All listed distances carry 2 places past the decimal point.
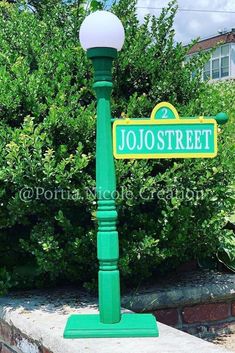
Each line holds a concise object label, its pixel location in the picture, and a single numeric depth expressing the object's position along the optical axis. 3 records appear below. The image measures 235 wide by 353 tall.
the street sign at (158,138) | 2.92
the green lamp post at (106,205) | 2.95
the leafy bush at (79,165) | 3.35
